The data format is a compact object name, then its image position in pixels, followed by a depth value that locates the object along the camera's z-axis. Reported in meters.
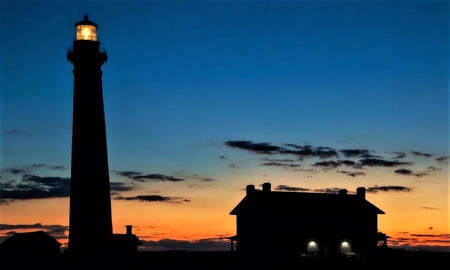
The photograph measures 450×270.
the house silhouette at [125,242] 47.34
